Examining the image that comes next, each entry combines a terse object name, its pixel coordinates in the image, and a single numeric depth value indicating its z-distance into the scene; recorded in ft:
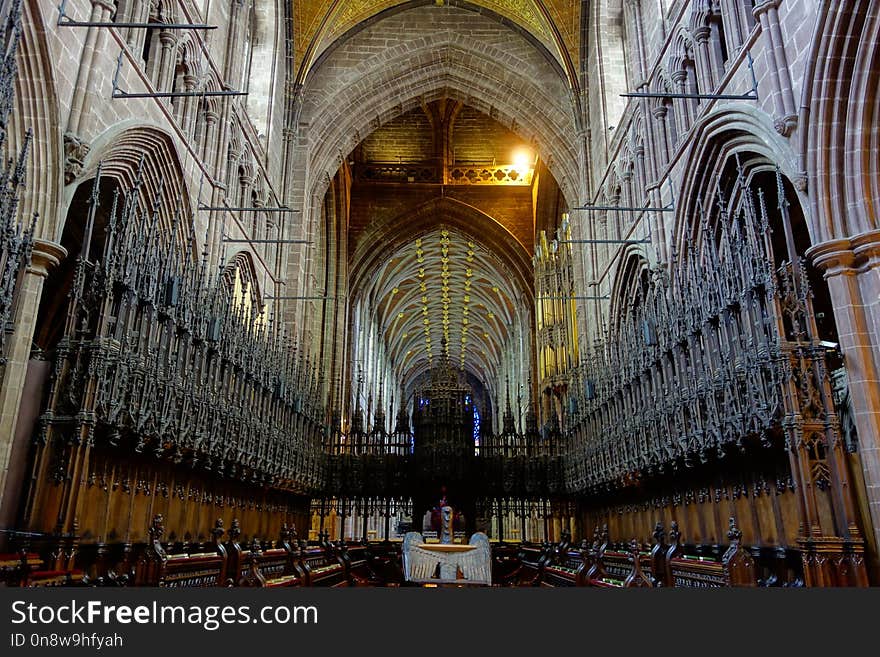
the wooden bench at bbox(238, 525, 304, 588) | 19.60
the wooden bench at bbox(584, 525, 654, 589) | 19.19
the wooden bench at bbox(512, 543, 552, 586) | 34.68
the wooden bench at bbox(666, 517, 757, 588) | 16.14
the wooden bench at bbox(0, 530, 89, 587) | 13.56
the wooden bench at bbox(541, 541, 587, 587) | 23.77
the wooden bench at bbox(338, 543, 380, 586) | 31.94
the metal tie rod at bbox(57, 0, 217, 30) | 22.90
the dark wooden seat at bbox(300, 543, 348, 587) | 24.64
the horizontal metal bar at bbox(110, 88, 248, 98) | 27.25
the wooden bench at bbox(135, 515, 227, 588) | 15.53
